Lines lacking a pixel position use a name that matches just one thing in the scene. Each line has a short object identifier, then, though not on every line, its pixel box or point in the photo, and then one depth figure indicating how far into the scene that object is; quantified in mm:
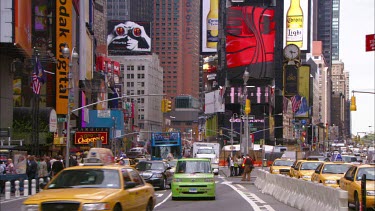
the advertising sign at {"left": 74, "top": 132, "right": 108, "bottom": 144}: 59875
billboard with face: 149125
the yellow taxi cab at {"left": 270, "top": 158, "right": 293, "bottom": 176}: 36188
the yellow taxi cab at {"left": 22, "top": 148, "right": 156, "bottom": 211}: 11719
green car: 23109
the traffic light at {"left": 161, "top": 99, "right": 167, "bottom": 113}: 40438
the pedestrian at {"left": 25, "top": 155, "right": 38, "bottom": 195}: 28838
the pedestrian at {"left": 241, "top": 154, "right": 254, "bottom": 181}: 37400
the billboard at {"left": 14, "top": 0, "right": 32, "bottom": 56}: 41688
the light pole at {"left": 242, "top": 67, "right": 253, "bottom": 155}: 44538
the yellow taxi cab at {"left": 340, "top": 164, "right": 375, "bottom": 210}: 17469
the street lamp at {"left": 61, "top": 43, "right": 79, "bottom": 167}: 29753
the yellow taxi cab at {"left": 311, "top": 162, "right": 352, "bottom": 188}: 23203
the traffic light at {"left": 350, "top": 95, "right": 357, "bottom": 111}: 38500
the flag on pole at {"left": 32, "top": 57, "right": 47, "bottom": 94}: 39094
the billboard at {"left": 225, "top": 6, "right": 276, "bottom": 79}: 130500
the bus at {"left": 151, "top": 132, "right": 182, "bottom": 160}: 57250
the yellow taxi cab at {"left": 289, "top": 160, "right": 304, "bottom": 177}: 30706
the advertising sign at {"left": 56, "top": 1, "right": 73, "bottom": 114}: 63031
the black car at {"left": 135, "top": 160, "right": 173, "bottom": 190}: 29923
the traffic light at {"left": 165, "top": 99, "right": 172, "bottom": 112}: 39950
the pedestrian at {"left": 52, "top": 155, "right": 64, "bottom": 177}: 29391
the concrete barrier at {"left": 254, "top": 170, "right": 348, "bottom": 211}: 14500
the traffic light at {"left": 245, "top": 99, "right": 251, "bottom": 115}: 44438
